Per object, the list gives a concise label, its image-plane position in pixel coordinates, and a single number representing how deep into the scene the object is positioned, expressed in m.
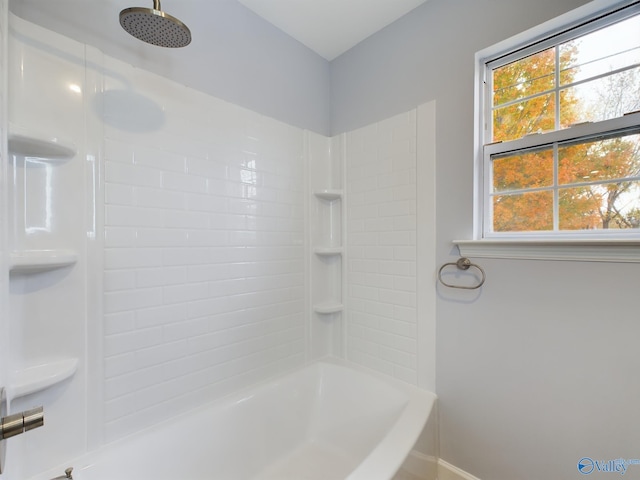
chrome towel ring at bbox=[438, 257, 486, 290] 1.32
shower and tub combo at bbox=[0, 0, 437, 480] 0.98
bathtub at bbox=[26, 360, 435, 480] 1.10
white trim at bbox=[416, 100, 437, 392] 1.50
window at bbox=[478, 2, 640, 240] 1.07
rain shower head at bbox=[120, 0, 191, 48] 0.83
